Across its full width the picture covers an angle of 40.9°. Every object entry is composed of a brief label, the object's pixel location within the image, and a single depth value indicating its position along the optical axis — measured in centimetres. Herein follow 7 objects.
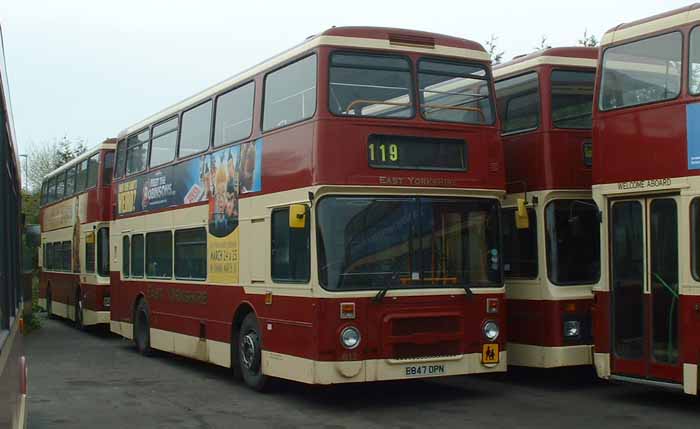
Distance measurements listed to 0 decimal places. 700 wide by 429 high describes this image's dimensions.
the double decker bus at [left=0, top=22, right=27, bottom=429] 480
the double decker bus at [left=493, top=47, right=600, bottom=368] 1185
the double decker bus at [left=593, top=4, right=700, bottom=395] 970
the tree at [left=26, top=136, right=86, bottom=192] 5762
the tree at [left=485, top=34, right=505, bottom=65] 3081
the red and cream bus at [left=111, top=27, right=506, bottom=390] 1037
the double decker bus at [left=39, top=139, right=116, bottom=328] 2131
